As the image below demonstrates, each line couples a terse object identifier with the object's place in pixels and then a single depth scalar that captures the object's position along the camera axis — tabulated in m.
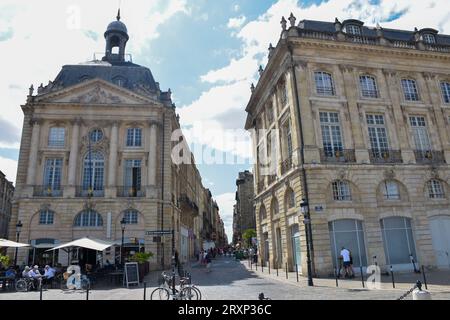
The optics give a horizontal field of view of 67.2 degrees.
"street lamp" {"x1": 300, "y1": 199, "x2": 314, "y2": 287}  16.80
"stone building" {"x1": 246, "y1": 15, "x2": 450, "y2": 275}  20.12
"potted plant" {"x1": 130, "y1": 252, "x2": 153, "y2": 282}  19.83
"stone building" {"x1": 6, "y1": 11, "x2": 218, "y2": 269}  28.98
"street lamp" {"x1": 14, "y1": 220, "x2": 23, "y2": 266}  24.89
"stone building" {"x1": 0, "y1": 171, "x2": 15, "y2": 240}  52.00
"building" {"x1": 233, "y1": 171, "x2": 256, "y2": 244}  79.00
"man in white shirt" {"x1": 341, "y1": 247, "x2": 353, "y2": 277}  17.78
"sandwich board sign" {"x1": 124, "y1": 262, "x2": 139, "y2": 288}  17.47
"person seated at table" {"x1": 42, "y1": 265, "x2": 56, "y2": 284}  18.34
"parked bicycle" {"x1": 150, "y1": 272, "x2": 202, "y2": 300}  10.85
